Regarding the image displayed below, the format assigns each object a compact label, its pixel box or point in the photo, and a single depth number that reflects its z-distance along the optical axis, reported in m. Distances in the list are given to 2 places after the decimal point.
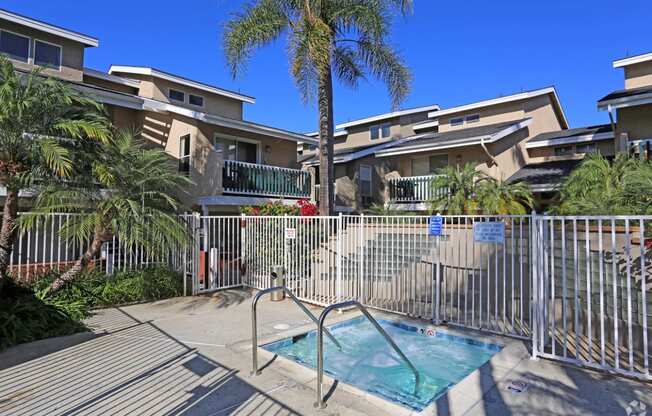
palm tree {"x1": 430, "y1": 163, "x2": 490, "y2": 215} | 12.72
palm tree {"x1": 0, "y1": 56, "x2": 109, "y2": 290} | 6.03
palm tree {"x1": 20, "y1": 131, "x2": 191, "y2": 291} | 7.34
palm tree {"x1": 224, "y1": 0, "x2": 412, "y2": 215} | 11.84
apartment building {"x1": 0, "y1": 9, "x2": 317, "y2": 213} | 14.34
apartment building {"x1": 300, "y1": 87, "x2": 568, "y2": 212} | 18.05
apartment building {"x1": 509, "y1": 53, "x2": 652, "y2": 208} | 13.21
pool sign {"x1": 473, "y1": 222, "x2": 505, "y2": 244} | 6.11
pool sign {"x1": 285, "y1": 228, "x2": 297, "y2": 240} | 9.35
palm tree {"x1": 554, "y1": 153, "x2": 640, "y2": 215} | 7.36
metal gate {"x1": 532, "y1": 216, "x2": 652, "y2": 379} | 4.73
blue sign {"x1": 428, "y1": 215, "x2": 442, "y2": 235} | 6.86
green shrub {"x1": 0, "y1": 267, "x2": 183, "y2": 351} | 6.24
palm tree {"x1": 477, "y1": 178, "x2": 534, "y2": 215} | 11.76
